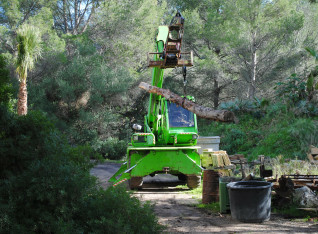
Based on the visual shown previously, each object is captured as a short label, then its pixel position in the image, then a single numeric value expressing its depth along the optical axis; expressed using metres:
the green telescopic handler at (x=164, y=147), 11.09
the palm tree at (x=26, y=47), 15.81
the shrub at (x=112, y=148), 24.58
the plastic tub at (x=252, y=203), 6.91
